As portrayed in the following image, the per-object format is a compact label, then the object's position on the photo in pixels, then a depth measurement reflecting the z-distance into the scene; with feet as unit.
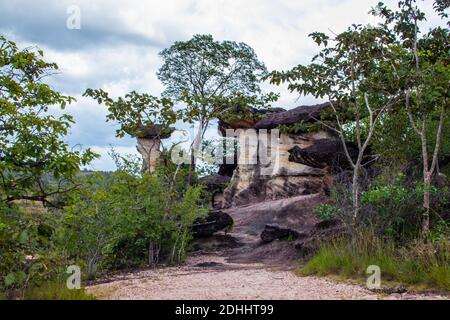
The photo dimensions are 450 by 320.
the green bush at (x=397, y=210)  30.15
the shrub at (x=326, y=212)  32.86
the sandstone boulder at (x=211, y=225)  47.83
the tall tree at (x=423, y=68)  31.24
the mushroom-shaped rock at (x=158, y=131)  45.18
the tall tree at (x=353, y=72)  33.63
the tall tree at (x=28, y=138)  21.01
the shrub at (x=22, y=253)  21.24
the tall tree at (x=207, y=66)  100.63
